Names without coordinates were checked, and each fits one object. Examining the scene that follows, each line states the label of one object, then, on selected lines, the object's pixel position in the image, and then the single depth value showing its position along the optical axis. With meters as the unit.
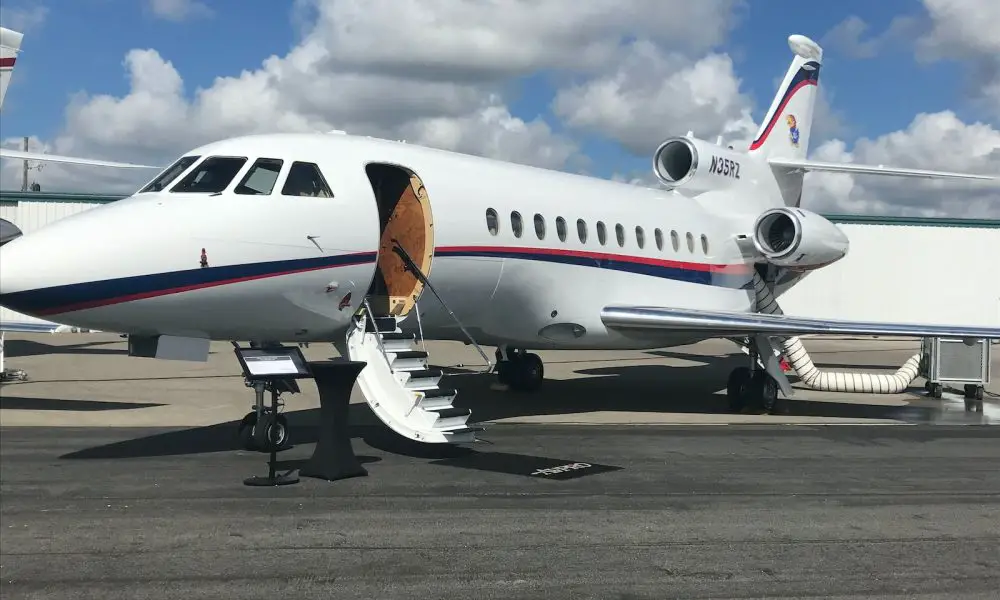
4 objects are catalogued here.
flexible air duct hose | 18.58
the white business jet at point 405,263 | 8.87
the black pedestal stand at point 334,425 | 8.83
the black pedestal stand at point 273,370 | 8.38
